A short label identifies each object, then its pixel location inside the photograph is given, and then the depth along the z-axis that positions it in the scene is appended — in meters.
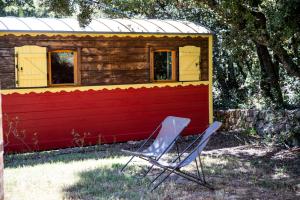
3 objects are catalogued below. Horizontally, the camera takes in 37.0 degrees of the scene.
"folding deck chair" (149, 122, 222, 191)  6.28
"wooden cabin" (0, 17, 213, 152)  10.09
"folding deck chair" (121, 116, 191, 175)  7.12
